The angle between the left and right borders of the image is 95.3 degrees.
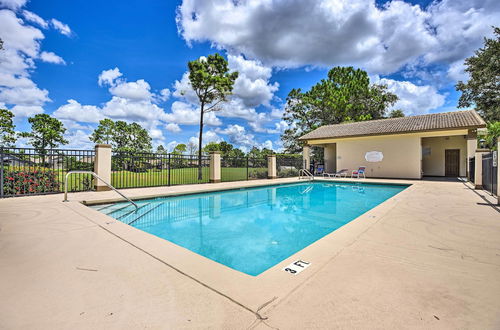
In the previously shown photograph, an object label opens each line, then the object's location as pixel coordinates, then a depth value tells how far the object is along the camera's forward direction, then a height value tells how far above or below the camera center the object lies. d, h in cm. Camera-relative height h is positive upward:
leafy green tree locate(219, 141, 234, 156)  6091 +451
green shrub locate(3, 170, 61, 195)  827 -73
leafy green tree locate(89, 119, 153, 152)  4031 +509
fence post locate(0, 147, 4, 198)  769 -35
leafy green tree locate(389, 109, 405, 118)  3659 +803
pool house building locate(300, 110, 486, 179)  1553 +144
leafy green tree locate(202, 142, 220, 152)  6281 +470
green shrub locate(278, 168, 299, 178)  1908 -83
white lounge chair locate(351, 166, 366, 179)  1742 -72
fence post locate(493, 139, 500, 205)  641 -47
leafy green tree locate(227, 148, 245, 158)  5156 +256
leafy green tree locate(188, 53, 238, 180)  1839 +676
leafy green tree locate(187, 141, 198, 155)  6269 +470
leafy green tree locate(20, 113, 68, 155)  3353 +468
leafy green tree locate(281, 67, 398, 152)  3150 +855
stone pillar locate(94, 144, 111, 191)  975 -5
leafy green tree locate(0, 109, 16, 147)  2703 +420
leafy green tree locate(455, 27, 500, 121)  2186 +873
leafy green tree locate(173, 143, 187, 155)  6895 +485
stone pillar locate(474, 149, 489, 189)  1045 -32
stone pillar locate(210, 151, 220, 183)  1385 -13
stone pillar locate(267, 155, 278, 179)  1717 -27
